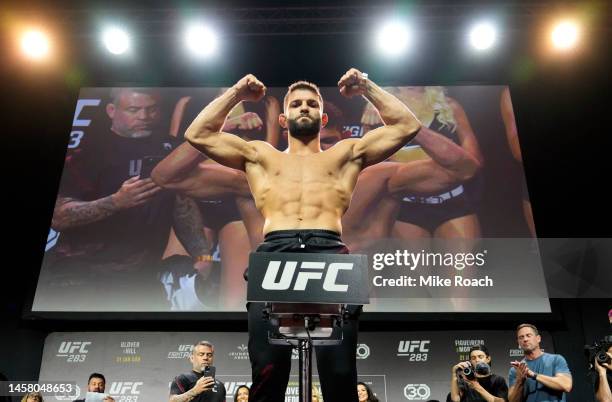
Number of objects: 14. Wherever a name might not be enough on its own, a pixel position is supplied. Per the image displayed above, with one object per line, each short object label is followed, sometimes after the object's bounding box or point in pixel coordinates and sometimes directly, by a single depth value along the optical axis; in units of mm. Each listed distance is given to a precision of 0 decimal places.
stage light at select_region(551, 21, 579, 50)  7031
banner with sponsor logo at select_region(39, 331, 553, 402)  6508
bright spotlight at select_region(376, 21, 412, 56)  7152
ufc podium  2029
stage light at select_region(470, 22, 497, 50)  7133
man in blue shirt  3709
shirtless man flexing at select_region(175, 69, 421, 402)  2605
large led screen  6184
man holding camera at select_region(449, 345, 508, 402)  4172
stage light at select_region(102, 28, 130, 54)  7248
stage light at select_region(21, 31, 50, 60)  7168
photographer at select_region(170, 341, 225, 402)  4441
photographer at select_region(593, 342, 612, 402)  3801
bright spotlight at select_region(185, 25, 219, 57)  7218
